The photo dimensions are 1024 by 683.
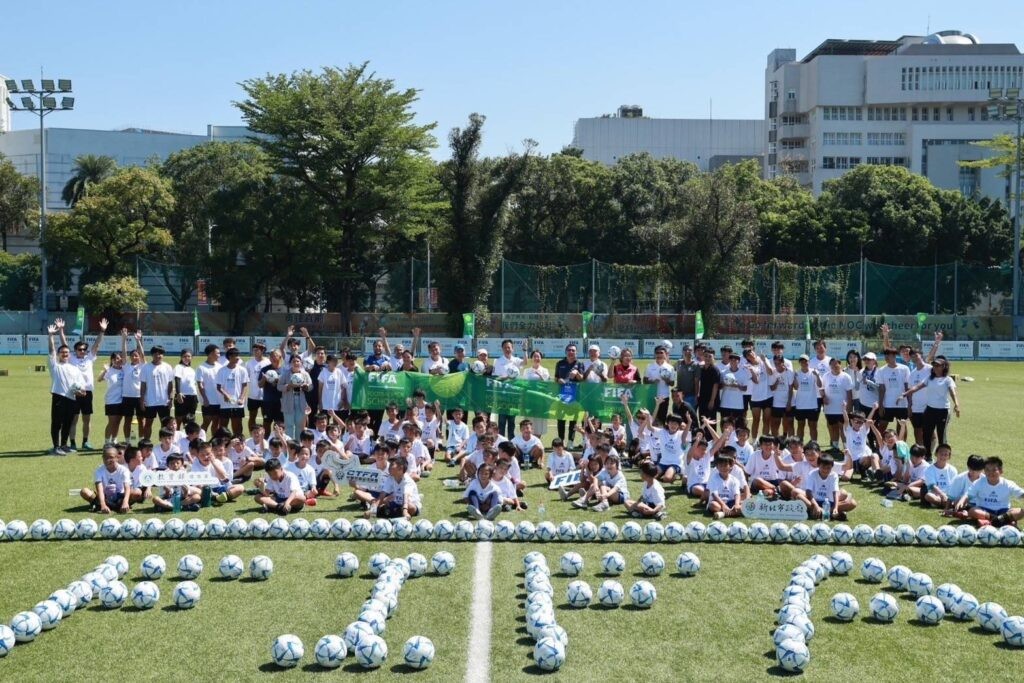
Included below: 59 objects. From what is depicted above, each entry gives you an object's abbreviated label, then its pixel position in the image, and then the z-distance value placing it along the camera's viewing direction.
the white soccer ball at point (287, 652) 8.22
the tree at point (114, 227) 60.59
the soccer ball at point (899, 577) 10.45
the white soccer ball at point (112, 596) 9.77
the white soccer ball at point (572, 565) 10.91
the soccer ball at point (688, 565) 11.05
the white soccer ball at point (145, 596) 9.74
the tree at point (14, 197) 78.50
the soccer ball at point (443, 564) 11.02
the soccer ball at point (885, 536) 12.45
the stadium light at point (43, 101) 53.72
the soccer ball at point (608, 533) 12.59
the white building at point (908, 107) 99.38
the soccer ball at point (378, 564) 10.95
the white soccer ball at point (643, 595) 9.95
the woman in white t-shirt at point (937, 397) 17.36
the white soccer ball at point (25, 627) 8.74
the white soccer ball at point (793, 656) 8.19
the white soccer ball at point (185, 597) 9.77
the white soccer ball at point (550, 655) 8.20
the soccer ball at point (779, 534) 12.67
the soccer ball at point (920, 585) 10.23
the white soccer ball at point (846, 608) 9.54
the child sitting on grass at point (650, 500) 13.80
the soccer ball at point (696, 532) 12.68
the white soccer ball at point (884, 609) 9.49
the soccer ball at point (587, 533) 12.58
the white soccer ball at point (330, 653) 8.18
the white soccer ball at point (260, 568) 10.83
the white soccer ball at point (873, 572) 10.80
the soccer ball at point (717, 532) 12.66
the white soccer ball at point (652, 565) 11.03
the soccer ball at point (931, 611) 9.44
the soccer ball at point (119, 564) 10.58
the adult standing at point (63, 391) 18.50
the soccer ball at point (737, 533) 12.66
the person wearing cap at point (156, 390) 18.67
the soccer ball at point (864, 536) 12.47
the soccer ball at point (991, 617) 9.13
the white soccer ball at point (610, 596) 9.98
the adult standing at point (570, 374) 19.48
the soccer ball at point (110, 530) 12.51
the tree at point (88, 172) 83.06
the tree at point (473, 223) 54.81
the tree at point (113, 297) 56.12
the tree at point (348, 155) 56.28
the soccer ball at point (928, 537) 12.47
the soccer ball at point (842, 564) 11.08
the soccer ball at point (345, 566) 10.95
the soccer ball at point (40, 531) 12.39
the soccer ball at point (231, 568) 10.84
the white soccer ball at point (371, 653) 8.17
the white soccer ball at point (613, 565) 11.00
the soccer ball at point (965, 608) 9.49
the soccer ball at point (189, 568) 10.66
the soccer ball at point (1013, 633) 8.77
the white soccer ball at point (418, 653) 8.23
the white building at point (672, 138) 119.00
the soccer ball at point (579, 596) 9.91
